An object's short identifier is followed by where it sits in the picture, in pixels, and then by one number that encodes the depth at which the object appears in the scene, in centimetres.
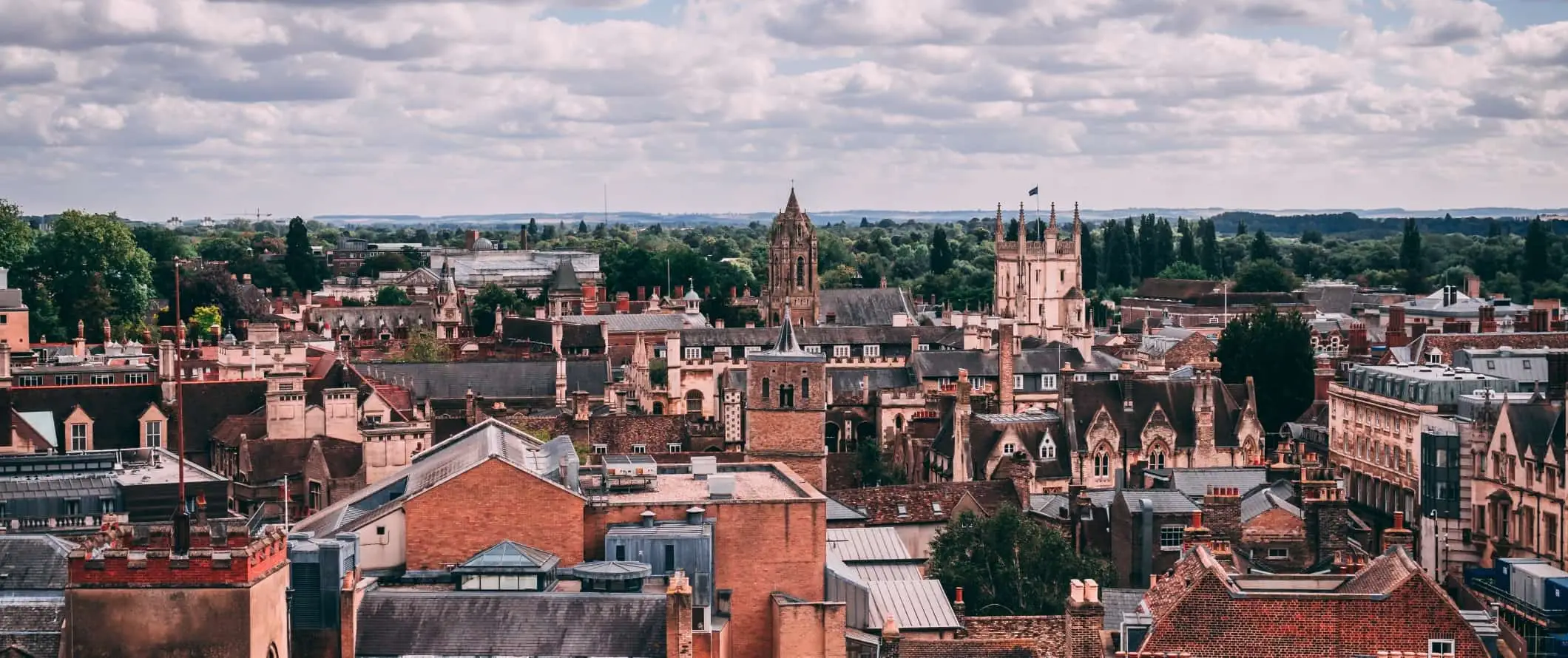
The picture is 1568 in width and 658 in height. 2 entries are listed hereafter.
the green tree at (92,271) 13750
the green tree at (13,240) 14038
